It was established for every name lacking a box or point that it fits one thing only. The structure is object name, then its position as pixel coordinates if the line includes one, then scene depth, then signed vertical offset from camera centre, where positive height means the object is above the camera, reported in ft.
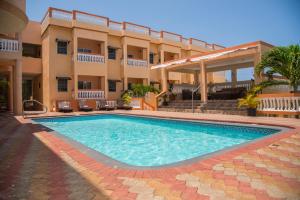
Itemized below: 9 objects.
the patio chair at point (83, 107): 62.64 -2.24
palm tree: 35.47 +5.60
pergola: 42.47 +8.93
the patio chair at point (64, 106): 59.02 -1.91
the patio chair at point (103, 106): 65.51 -2.10
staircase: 45.09 -2.05
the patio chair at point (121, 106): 67.13 -2.21
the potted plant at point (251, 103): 39.86 -0.95
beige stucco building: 64.34 +13.17
